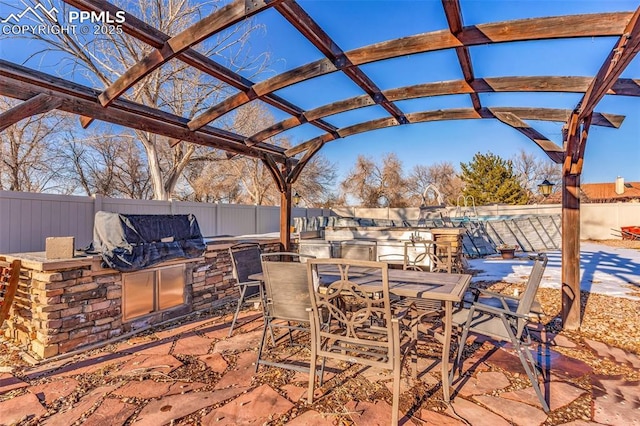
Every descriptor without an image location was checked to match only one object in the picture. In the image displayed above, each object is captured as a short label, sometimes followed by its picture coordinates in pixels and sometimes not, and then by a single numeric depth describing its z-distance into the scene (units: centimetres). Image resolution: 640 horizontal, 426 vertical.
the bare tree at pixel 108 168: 1450
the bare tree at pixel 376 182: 2214
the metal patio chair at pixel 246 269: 335
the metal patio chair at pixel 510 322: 221
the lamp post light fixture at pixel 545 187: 849
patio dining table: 227
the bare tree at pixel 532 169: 2480
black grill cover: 329
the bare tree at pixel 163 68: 843
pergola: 233
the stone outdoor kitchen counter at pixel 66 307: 288
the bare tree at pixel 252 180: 1758
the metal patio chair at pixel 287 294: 243
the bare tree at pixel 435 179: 2477
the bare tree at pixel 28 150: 1114
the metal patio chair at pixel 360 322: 198
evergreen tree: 1764
